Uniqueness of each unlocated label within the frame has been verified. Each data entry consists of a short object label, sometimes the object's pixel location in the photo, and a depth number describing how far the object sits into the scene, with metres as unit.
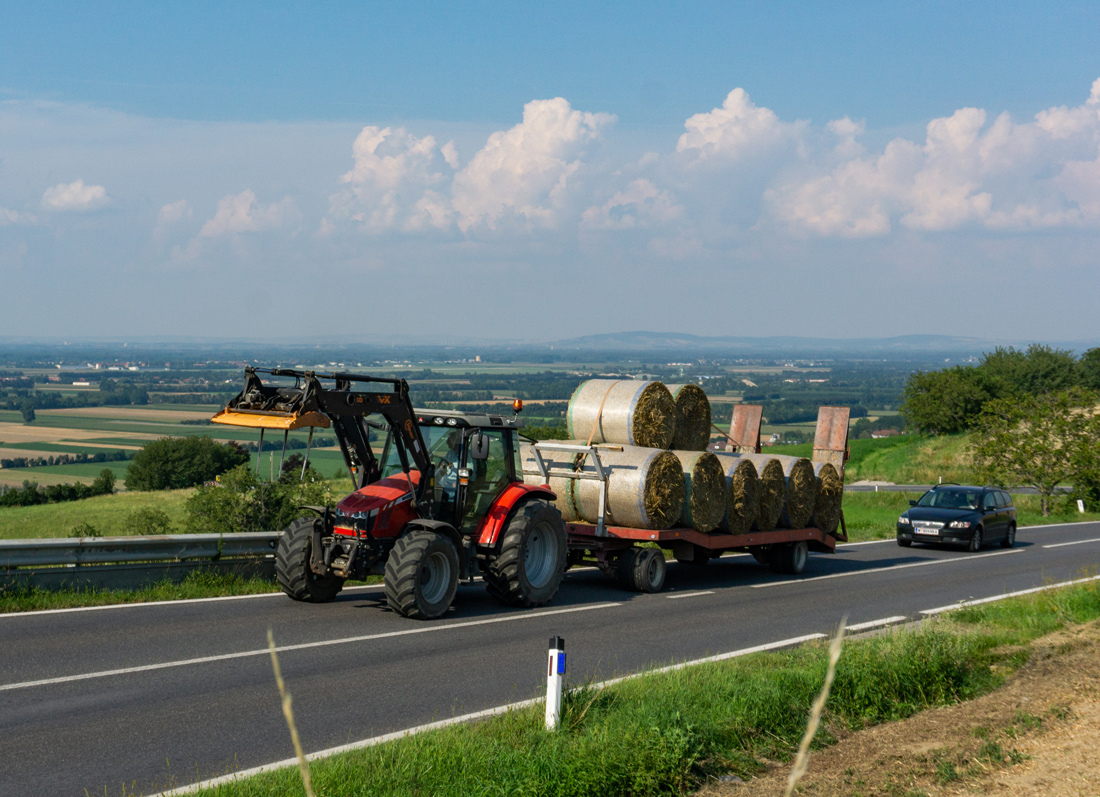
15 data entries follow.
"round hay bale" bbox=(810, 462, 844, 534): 18.59
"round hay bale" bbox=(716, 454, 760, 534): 16.05
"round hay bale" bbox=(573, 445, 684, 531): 14.63
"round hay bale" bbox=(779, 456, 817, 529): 17.56
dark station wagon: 23.30
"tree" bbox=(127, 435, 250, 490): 66.25
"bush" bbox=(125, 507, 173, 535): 27.44
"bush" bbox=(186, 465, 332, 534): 24.73
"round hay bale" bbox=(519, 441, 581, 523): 15.20
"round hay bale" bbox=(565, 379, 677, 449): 15.68
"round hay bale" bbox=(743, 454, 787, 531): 16.91
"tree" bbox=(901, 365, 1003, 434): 71.19
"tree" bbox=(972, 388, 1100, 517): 37.72
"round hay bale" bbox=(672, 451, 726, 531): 15.25
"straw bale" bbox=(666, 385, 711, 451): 16.56
